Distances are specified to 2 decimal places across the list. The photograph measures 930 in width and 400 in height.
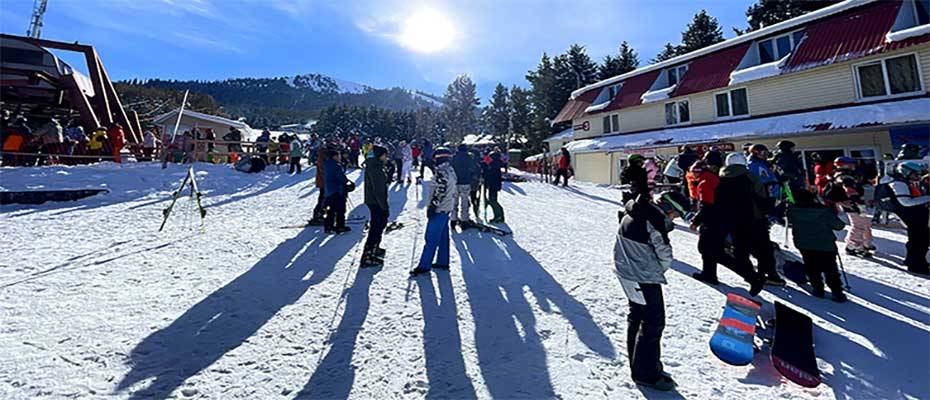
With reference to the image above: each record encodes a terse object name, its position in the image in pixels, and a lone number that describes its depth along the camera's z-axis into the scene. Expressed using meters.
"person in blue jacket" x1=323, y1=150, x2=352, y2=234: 7.30
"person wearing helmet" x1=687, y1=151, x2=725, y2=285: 5.02
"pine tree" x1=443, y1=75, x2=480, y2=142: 67.12
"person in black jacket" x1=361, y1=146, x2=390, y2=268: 5.59
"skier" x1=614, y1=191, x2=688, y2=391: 2.79
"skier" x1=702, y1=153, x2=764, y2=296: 4.79
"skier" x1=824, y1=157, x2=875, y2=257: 5.66
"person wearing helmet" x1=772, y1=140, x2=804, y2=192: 7.30
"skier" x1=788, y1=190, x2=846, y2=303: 4.45
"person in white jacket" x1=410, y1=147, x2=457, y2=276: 5.34
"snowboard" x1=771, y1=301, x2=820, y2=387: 2.81
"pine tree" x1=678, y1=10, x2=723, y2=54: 34.19
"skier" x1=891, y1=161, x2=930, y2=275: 5.40
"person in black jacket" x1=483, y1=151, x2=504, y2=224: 9.15
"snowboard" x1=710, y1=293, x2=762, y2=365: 3.03
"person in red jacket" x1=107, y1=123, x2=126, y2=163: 16.16
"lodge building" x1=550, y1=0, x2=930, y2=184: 13.08
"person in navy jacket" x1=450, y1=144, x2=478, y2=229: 8.02
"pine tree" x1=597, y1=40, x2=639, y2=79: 39.97
